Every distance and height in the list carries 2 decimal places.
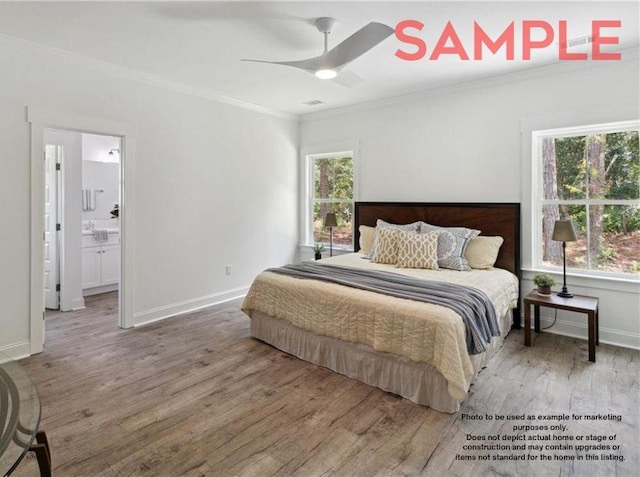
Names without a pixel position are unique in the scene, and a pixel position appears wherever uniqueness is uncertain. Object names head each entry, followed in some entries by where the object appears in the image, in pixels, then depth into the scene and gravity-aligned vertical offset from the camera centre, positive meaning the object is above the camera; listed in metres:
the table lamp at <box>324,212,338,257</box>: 5.20 +0.19
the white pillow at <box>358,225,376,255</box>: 4.68 -0.05
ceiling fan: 2.25 +1.25
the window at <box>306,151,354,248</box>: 5.48 +0.62
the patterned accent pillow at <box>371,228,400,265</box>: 4.02 -0.15
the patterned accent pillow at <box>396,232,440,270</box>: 3.74 -0.17
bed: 2.34 -0.67
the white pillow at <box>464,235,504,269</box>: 3.78 -0.19
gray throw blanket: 2.46 -0.44
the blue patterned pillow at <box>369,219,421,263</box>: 4.26 +0.09
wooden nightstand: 2.99 -0.62
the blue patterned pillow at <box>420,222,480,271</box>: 3.71 -0.13
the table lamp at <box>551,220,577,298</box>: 3.27 +0.00
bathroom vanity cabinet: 5.28 -0.44
